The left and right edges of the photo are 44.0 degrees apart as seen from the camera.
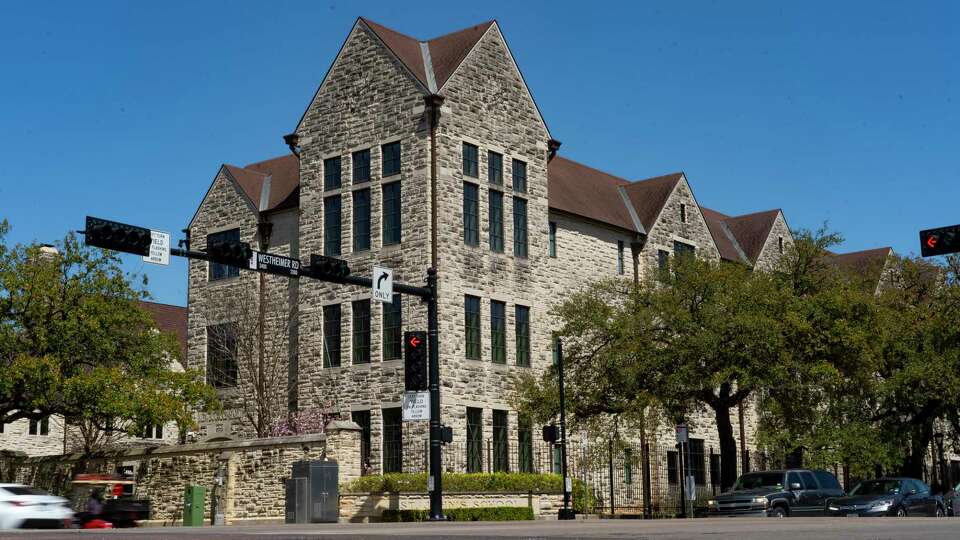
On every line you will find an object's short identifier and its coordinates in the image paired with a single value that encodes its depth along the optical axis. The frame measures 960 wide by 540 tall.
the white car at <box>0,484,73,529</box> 25.53
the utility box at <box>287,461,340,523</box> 32.31
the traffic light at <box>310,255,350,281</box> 25.92
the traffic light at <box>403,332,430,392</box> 28.27
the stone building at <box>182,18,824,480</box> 39.16
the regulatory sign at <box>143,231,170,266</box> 22.39
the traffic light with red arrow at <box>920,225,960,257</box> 24.20
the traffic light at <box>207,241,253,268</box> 23.80
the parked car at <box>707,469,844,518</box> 31.38
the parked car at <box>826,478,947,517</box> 30.50
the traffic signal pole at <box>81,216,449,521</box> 21.36
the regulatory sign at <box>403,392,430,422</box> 28.53
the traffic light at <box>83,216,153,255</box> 21.08
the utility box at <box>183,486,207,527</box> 35.00
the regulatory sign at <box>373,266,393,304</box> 28.09
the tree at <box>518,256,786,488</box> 36.12
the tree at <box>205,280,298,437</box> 42.81
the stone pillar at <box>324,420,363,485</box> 34.03
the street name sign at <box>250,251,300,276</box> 25.17
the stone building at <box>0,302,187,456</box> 56.12
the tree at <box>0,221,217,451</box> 37.16
